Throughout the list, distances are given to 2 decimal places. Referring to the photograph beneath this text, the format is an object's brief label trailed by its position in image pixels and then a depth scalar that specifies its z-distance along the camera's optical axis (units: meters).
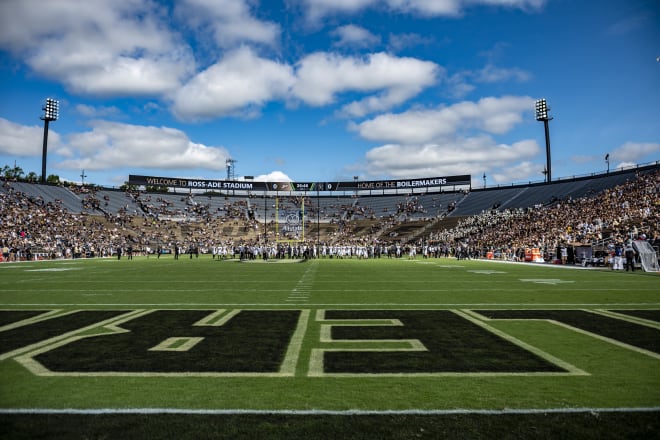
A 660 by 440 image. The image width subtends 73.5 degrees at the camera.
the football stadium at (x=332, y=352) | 3.75
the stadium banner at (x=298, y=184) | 72.38
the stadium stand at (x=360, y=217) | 38.81
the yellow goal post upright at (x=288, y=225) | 65.62
